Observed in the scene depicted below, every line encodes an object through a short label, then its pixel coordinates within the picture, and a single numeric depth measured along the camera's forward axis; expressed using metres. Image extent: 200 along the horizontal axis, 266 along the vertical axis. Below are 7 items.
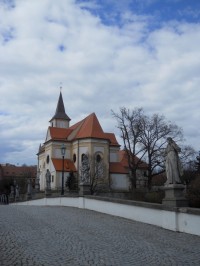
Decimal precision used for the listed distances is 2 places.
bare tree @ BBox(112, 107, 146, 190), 49.44
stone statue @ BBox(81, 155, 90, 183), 24.06
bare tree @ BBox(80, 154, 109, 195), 52.83
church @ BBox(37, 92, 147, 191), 62.53
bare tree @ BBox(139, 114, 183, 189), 49.25
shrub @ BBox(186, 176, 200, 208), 23.46
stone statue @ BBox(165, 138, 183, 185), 13.35
